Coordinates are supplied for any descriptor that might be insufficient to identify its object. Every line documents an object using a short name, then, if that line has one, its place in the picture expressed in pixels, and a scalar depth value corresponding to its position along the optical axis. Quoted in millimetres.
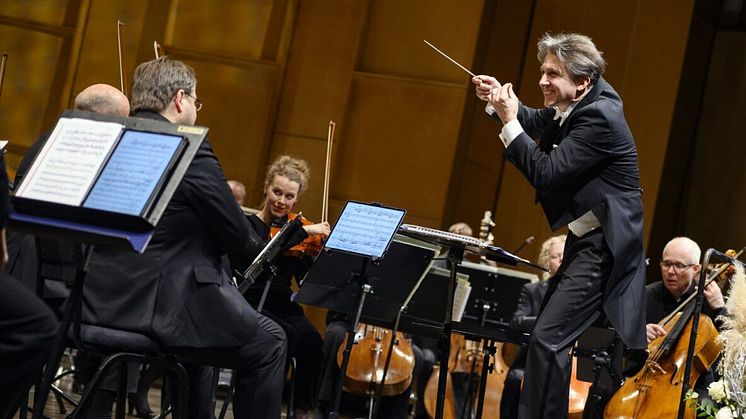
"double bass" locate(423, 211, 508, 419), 10531
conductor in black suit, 6039
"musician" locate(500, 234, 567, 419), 9992
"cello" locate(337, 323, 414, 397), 9570
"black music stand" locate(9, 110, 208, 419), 4316
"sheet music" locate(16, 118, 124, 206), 4480
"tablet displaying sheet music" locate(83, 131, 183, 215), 4383
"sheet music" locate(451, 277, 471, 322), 10398
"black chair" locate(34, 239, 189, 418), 4746
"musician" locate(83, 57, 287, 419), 5305
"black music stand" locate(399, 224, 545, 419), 6449
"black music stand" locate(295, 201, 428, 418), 7016
